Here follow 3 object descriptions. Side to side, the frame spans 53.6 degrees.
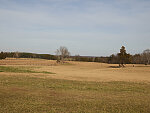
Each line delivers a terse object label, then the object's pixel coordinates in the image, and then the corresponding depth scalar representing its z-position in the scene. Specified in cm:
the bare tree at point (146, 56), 7306
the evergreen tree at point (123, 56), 6669
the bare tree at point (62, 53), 10338
